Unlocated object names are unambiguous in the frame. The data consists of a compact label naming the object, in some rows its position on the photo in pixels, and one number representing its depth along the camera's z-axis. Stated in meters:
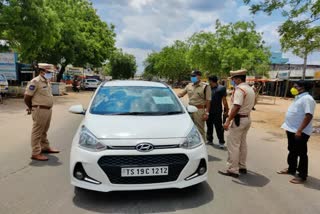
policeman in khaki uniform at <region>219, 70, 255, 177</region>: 3.90
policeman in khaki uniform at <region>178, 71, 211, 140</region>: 5.00
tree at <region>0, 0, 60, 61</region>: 13.59
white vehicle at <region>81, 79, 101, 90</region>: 31.40
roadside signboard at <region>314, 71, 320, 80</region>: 26.32
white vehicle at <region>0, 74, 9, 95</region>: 15.29
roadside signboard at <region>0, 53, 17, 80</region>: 16.95
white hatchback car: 2.95
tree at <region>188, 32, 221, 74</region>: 29.05
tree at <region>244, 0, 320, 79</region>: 9.39
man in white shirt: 3.78
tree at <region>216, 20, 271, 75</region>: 23.99
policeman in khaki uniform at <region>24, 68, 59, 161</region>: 4.51
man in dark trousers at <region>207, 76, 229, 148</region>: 5.83
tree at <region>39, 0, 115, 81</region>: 23.39
